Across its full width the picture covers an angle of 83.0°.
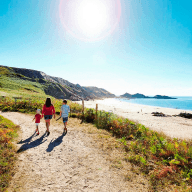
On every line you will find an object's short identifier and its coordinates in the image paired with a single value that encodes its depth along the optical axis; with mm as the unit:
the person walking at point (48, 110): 7887
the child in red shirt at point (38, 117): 8096
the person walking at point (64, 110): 8516
